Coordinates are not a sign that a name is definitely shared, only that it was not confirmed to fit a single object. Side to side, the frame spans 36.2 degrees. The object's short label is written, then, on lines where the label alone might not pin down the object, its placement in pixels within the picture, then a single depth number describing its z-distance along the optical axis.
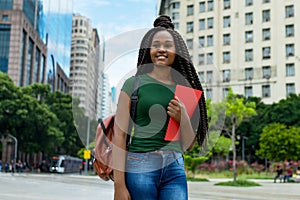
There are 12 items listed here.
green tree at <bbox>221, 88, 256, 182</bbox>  23.28
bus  49.12
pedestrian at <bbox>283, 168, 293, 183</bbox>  31.91
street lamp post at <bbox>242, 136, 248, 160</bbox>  51.50
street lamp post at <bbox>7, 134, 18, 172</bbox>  43.69
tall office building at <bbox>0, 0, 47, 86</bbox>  60.84
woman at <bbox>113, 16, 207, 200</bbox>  2.51
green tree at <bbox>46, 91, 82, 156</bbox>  52.62
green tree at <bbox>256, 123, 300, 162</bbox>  31.27
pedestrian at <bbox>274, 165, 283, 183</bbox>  31.23
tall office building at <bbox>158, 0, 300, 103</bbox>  56.62
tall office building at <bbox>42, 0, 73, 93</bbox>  81.38
